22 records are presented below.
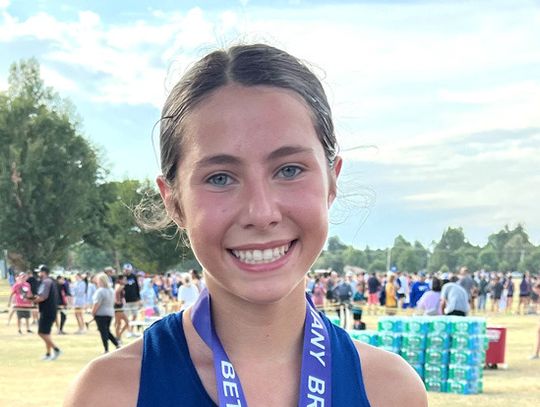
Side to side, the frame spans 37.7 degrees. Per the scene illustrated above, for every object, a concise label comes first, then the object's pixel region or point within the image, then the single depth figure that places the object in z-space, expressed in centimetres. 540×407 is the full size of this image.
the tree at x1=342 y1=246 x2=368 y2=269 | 6238
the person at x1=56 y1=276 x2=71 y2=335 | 2323
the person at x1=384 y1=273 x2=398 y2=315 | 2768
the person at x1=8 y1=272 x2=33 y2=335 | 2345
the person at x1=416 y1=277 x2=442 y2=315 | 1655
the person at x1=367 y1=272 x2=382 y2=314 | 3030
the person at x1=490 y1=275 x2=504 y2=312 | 3378
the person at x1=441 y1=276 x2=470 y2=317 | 1530
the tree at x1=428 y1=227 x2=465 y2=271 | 7012
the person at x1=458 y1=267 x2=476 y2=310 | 2038
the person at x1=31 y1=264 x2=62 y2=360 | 1575
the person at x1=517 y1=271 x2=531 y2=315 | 3417
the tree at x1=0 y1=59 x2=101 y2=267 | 5234
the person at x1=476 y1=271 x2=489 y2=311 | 3431
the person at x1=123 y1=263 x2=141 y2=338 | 1905
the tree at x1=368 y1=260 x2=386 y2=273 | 6550
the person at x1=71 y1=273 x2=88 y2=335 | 2368
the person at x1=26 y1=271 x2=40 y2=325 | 2459
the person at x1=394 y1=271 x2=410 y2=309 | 3124
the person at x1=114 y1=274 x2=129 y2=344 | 1842
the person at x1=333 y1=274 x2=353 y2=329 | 2319
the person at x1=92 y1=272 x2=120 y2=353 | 1617
